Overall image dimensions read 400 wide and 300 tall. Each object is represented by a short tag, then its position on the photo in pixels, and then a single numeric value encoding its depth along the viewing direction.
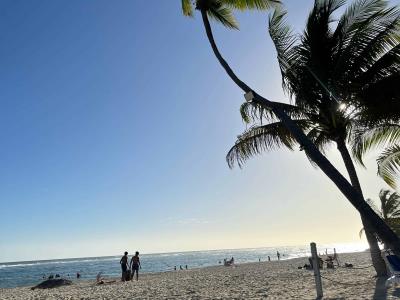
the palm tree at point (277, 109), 5.65
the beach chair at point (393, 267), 8.68
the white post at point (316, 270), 8.80
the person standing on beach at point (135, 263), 20.74
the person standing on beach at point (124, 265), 20.31
